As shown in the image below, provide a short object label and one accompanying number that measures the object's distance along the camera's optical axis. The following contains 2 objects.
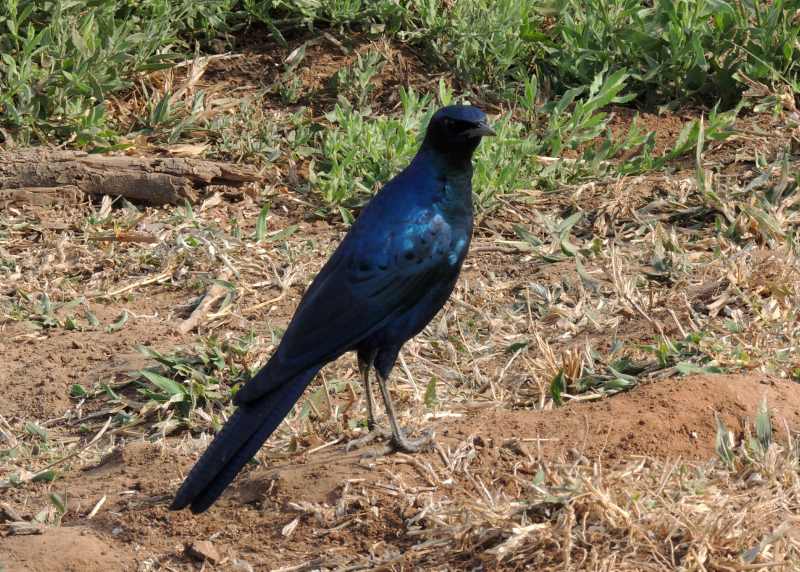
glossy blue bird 8.29
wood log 12.83
